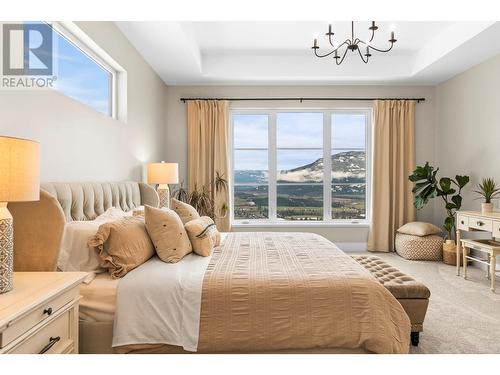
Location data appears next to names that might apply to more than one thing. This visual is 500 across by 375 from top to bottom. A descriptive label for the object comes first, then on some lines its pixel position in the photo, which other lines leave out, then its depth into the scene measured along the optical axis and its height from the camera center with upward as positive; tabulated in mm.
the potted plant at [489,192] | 3891 -41
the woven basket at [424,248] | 4793 -853
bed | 1721 -661
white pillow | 1924 -390
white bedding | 1726 -654
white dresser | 3449 -442
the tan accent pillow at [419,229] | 4898 -605
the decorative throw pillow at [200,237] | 2403 -365
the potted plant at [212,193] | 5238 -103
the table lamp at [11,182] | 1250 +12
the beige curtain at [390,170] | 5352 +287
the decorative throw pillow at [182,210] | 2957 -210
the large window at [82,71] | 2543 +1020
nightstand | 1098 -476
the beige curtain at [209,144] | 5367 +685
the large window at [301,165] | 5586 +375
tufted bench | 2240 -748
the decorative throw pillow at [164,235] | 2189 -322
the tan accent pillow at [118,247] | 1947 -366
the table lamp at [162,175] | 4035 +137
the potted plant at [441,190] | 4601 -21
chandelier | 4559 +1957
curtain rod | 5398 +1427
